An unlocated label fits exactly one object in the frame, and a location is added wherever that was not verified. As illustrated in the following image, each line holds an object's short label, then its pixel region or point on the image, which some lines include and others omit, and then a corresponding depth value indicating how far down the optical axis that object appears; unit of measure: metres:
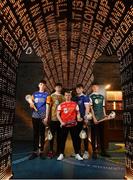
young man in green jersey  4.75
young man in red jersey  4.37
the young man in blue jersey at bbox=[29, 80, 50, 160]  4.46
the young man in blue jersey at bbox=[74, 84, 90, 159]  4.56
